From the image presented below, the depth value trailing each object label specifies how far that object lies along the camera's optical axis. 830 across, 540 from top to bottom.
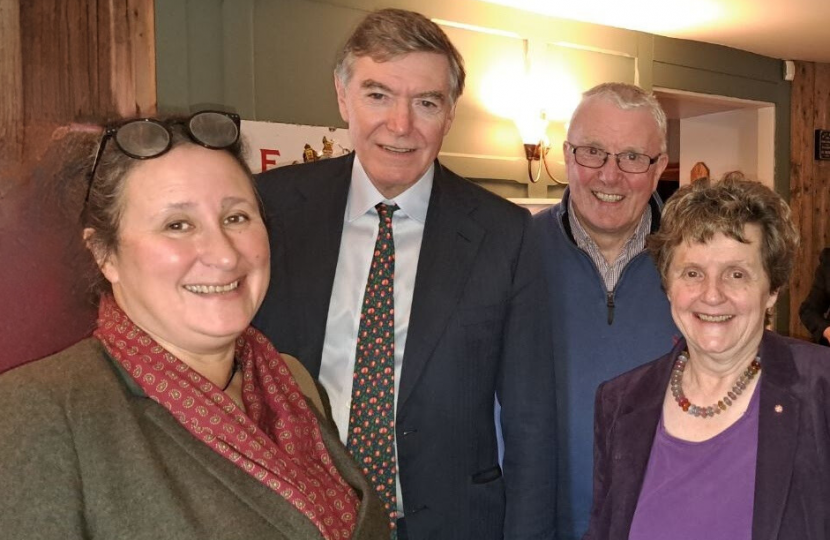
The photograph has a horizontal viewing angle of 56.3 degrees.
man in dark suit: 1.72
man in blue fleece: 2.17
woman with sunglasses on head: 1.00
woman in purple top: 1.53
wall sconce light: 5.09
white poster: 3.72
